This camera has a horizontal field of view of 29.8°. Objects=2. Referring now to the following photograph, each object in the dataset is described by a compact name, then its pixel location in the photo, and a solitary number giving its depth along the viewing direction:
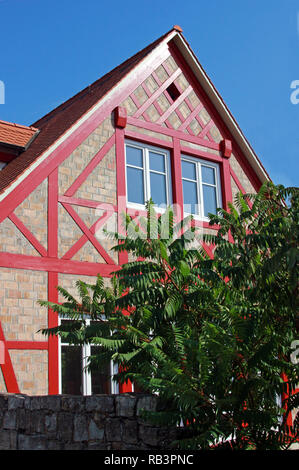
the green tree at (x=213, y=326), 5.50
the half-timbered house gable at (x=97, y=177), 9.91
